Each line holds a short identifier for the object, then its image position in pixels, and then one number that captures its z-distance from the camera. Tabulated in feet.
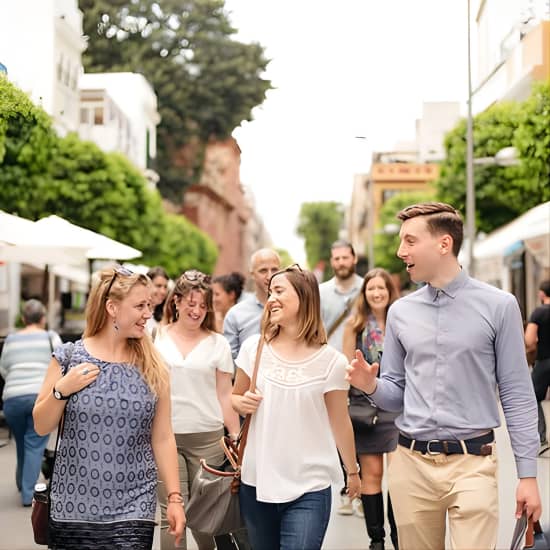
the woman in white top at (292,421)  14.24
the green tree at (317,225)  385.29
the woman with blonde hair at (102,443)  12.80
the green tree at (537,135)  25.67
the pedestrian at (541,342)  35.27
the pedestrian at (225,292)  29.66
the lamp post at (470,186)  20.97
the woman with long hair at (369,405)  21.61
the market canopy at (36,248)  38.88
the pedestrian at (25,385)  29.55
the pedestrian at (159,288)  29.99
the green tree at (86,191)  29.44
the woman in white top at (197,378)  19.26
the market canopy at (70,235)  42.47
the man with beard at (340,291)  26.99
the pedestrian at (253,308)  23.77
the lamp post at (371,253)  192.13
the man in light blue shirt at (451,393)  13.48
